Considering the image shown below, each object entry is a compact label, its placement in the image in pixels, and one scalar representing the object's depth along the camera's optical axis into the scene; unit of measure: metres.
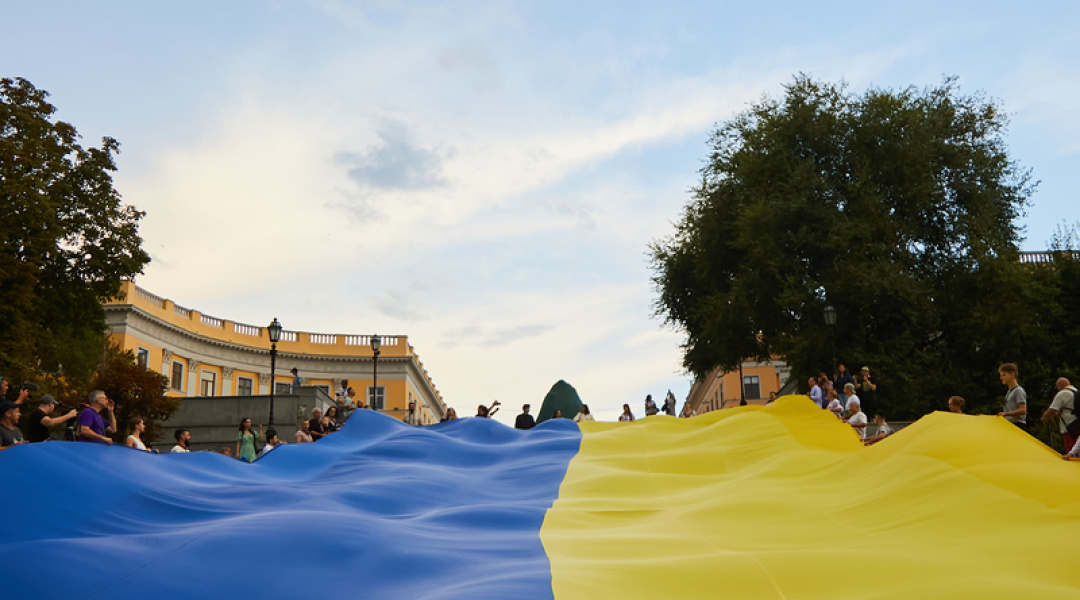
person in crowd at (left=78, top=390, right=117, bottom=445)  11.05
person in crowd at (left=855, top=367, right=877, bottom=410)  19.54
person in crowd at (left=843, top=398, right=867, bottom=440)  15.98
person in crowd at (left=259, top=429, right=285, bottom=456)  18.23
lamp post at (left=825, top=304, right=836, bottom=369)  25.06
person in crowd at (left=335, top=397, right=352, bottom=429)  25.52
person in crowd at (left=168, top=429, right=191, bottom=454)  15.36
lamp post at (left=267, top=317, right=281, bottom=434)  26.91
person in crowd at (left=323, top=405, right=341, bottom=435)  19.98
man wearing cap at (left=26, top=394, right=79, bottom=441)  11.04
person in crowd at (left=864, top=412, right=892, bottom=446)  15.02
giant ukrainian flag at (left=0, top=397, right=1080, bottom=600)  6.20
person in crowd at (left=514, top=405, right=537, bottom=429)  23.39
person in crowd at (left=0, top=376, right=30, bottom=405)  11.60
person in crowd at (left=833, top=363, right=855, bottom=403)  21.66
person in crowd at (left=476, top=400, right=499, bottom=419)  23.25
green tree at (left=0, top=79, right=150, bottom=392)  29.11
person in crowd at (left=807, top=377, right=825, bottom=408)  21.52
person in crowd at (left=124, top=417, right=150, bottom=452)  12.63
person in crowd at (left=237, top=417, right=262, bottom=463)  18.53
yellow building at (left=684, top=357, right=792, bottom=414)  73.40
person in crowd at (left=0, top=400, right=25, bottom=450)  10.80
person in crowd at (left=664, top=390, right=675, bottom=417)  32.78
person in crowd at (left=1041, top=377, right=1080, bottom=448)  10.44
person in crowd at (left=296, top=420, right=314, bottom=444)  17.56
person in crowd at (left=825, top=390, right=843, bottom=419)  17.39
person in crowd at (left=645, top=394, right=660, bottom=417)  31.29
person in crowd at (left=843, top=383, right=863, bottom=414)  15.84
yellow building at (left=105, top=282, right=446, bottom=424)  53.22
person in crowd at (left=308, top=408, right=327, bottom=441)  19.16
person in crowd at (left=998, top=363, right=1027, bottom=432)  11.33
